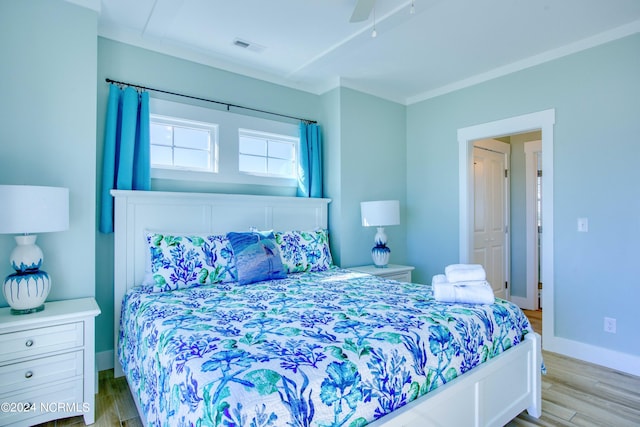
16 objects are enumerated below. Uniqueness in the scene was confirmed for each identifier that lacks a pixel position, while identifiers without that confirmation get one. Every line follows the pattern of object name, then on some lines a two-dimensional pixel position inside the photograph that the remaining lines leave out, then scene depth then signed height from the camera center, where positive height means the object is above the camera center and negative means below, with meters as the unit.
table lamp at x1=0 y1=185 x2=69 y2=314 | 1.79 -0.07
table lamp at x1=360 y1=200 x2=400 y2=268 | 3.49 -0.07
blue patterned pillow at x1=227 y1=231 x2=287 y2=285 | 2.50 -0.33
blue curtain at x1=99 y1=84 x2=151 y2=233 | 2.56 +0.52
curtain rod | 2.70 +1.03
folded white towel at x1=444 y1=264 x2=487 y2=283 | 1.96 -0.35
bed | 1.07 -0.53
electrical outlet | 2.69 -0.89
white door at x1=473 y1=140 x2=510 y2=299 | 4.14 +0.01
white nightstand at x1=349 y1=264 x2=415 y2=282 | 3.43 -0.60
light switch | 2.83 -0.11
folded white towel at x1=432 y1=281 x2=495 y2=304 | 1.90 -0.45
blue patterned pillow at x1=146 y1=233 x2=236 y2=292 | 2.34 -0.34
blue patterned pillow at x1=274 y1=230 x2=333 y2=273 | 2.95 -0.34
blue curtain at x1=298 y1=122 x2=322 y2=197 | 3.65 +0.54
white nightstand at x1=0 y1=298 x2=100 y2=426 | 1.80 -0.83
